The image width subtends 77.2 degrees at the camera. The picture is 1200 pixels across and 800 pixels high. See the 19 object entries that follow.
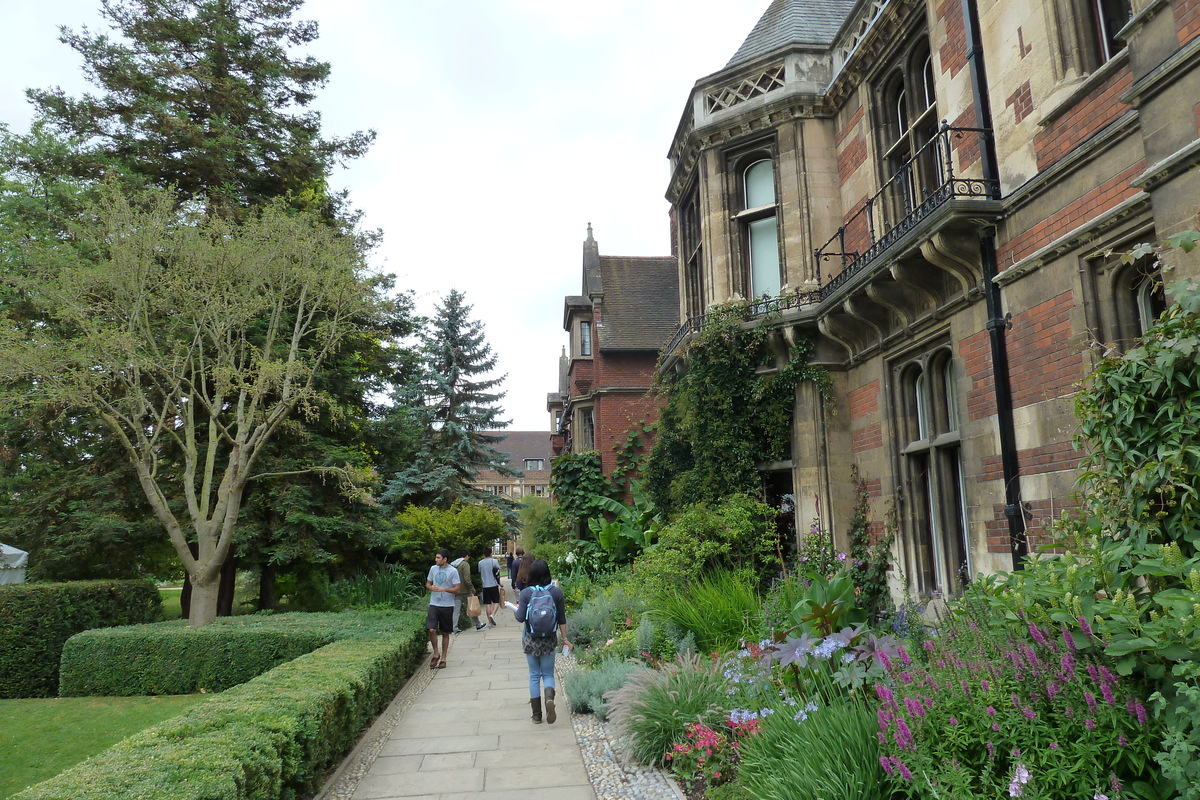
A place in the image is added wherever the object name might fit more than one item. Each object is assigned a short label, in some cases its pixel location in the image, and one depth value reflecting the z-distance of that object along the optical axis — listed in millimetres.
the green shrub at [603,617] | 10707
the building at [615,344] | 23031
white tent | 14492
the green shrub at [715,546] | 10508
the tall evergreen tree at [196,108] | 16453
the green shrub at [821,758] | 3971
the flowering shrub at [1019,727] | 3137
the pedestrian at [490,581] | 17188
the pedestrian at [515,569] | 16484
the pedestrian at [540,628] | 7586
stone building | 5785
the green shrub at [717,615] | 8273
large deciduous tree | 12078
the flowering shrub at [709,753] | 5277
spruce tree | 27698
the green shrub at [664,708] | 6059
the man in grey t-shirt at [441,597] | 11164
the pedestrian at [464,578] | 14344
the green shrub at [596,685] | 7656
